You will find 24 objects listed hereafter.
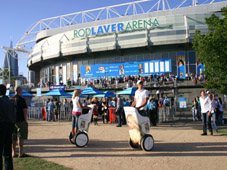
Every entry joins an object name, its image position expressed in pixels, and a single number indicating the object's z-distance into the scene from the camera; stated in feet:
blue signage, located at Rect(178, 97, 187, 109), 60.85
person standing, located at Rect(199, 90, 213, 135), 29.94
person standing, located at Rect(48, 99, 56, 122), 57.72
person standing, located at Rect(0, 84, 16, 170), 14.50
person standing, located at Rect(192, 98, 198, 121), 53.04
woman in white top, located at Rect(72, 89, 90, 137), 24.39
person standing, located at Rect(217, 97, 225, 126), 42.34
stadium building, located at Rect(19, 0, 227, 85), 122.11
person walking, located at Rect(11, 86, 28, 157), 19.76
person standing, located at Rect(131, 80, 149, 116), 21.96
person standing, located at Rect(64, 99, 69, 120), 59.12
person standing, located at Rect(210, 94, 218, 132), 30.70
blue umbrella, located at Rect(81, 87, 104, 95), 61.60
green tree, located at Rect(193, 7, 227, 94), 33.19
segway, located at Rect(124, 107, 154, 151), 21.11
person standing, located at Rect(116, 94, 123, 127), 43.98
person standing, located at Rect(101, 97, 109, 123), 51.72
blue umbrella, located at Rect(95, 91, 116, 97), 64.43
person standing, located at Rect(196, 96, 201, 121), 53.89
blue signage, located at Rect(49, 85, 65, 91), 68.60
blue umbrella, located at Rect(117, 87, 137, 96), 54.70
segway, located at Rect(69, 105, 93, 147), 23.18
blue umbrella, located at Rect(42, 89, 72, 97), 61.74
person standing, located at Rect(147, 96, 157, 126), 44.76
